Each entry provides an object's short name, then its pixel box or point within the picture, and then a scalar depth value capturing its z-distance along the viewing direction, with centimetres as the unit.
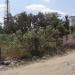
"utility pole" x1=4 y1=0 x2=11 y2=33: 2143
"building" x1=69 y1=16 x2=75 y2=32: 1890
